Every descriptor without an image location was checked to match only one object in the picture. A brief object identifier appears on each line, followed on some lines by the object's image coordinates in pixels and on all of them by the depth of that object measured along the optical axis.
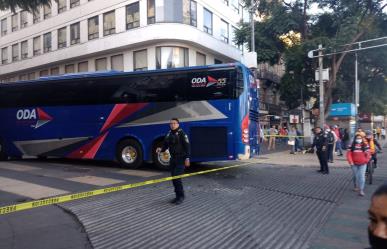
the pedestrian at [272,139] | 29.65
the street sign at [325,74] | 23.10
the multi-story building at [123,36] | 30.19
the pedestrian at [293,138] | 25.74
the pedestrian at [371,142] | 12.56
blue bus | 13.44
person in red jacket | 10.73
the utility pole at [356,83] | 29.78
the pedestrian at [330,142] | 18.40
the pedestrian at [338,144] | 24.67
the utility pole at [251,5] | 26.39
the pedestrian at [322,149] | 14.93
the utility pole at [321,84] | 22.17
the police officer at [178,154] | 8.91
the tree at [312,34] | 28.03
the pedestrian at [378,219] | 1.70
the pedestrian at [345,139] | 31.60
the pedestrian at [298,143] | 26.58
